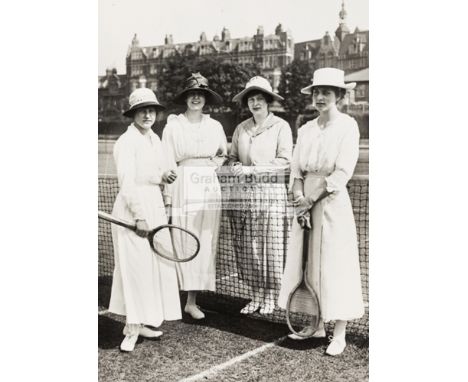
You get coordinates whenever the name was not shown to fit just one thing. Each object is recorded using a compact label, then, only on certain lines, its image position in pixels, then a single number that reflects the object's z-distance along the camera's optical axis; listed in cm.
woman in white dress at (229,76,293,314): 464
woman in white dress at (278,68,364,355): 434
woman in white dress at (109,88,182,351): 466
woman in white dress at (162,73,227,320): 480
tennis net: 462
